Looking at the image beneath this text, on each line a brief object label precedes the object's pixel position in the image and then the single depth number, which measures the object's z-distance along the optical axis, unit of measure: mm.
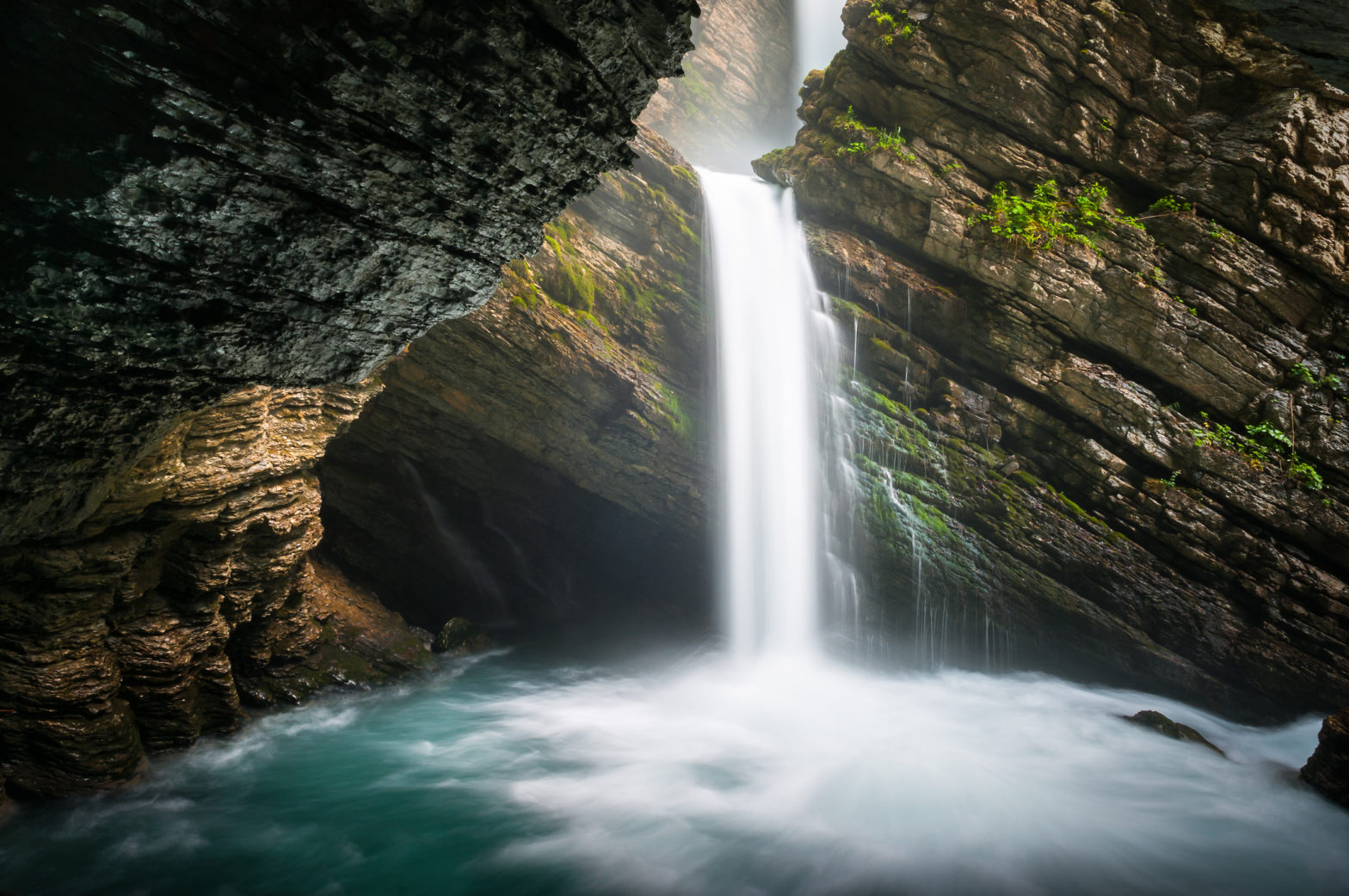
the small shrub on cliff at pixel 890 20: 11211
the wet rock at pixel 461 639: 10532
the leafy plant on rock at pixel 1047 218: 10906
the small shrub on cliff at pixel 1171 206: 10742
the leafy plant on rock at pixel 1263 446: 10180
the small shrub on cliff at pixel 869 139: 11562
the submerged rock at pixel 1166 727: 9602
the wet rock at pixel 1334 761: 7824
